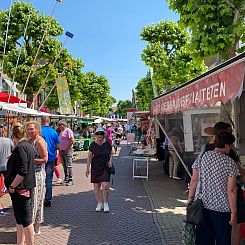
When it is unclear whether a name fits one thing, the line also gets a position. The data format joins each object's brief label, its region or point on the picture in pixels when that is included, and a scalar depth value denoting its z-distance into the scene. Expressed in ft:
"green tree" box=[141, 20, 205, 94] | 42.84
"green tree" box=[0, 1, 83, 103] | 46.20
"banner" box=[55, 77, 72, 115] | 40.39
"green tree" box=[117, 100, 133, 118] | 313.42
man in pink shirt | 22.59
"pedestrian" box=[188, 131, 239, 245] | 8.51
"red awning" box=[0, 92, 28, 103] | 23.05
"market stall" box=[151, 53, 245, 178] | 8.84
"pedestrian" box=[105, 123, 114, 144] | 42.83
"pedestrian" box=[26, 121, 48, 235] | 12.28
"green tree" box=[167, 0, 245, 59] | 16.76
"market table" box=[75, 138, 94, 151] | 50.37
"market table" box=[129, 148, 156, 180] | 25.51
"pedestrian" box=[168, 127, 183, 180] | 24.87
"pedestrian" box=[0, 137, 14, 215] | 15.44
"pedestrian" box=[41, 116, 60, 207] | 16.87
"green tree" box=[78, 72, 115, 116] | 126.18
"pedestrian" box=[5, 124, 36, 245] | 9.91
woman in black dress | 15.90
